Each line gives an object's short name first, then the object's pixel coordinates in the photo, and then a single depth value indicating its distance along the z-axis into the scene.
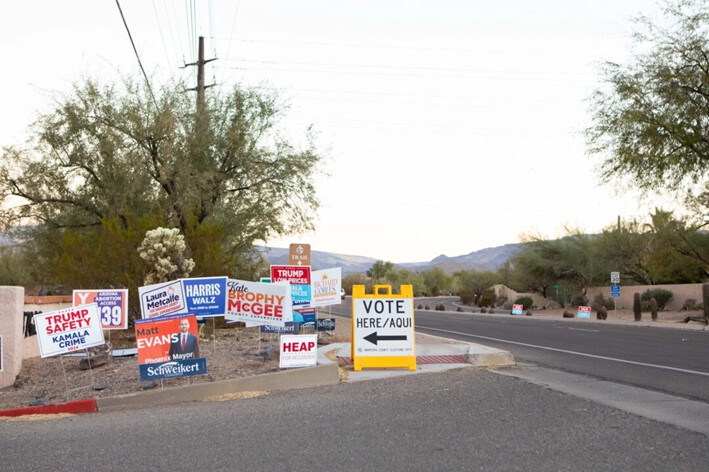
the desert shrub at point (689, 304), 44.01
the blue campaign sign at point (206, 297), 15.66
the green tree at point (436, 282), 122.13
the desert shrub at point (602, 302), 51.08
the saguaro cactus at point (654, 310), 37.94
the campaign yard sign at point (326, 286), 19.19
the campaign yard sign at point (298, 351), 13.08
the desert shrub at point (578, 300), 55.61
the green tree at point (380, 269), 140.88
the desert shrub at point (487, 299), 67.62
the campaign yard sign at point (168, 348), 12.25
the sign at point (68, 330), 12.75
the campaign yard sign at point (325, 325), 20.45
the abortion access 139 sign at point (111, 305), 17.11
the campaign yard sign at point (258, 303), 14.33
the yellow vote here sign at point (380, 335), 13.45
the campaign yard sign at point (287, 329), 16.11
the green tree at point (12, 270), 39.41
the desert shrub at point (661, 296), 47.47
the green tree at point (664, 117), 29.41
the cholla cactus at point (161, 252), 21.55
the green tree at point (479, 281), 90.78
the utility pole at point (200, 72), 30.91
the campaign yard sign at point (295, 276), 18.88
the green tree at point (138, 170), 26.55
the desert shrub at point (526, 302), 60.94
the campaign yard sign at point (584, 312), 40.59
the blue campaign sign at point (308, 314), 19.33
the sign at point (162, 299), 14.12
